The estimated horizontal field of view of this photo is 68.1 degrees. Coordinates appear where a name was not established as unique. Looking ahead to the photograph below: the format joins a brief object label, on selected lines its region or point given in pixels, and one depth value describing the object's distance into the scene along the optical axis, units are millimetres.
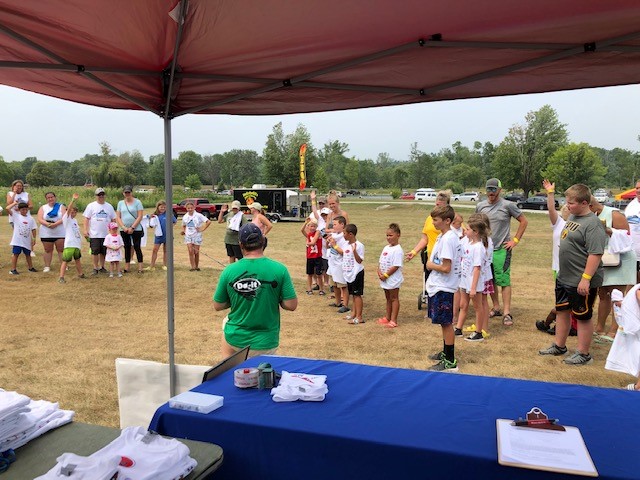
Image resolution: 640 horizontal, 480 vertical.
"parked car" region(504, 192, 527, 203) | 43412
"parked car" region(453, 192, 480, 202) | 57875
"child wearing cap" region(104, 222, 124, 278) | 9578
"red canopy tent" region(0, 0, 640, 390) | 2322
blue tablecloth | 1849
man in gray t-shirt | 6434
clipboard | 1724
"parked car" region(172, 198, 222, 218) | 30109
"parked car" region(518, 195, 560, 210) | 38469
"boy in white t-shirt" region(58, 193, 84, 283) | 9412
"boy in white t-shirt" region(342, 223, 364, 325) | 6734
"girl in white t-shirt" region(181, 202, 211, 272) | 10422
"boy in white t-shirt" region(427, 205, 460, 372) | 4715
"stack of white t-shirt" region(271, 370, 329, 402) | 2316
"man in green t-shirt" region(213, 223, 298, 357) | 3289
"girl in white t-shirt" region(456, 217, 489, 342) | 5711
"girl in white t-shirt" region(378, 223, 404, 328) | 6250
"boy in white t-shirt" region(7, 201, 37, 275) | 9570
